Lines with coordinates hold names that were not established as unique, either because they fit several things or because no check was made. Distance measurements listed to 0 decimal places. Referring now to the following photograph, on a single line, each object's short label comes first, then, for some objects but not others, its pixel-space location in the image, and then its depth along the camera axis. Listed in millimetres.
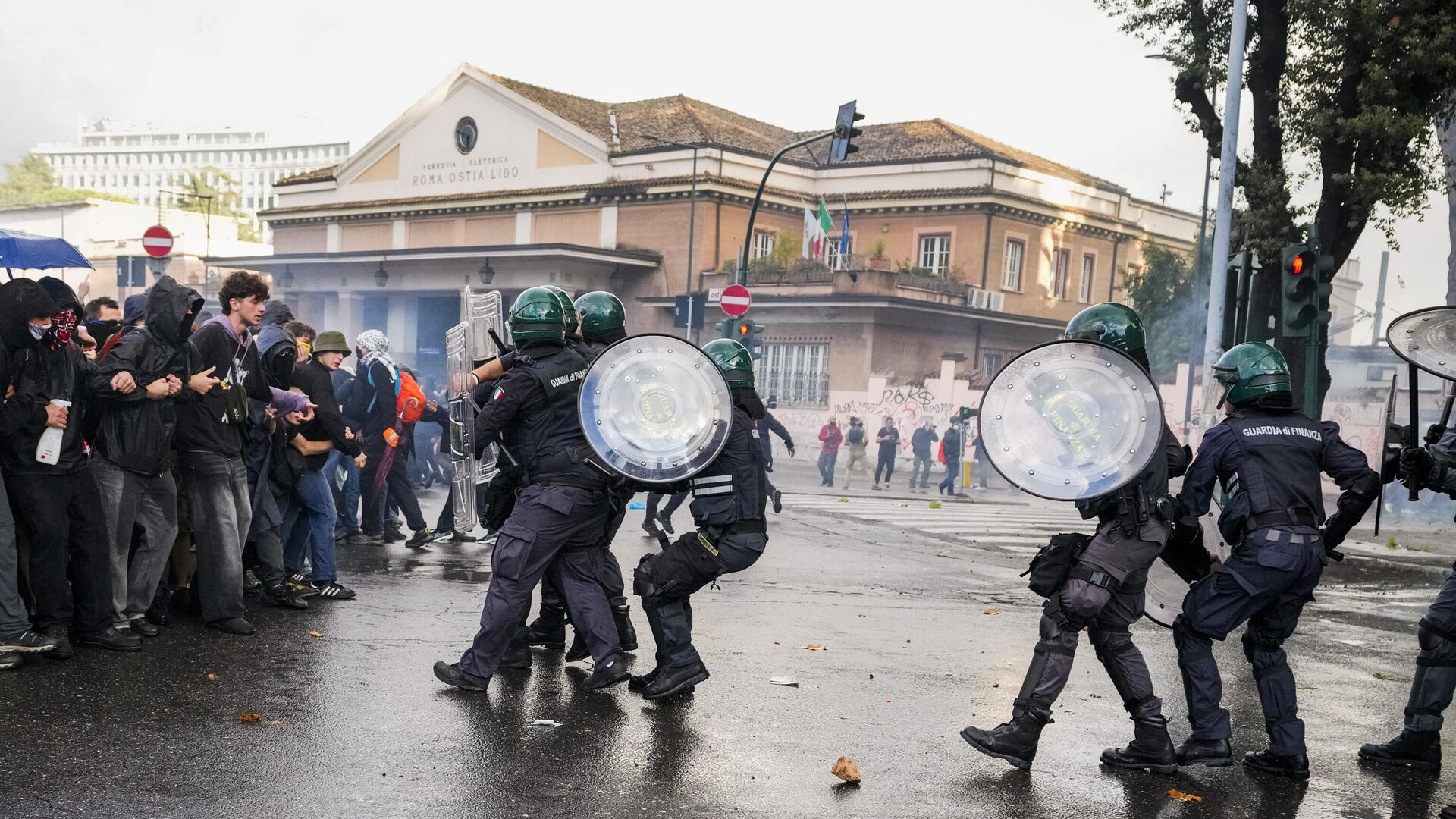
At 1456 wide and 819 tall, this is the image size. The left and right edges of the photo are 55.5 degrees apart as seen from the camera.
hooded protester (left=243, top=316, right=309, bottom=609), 8055
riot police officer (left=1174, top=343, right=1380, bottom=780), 5496
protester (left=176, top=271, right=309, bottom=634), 7121
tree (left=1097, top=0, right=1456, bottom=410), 14641
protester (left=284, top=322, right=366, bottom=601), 8484
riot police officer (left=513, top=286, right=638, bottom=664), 6715
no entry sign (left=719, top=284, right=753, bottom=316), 24672
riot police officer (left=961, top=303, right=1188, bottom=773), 5332
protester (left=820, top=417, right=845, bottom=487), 28203
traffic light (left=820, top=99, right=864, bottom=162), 23031
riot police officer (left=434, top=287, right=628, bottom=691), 6105
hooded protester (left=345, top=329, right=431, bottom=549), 11164
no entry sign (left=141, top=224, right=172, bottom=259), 23859
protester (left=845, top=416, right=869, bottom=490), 28781
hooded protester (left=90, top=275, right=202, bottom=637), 6641
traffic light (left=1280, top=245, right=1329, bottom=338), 11859
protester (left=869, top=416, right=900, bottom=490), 27500
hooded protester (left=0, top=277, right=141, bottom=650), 6121
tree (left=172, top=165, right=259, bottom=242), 87875
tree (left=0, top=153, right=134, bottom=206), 84188
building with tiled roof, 35906
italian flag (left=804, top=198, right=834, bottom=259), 36875
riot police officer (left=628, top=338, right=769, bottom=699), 6145
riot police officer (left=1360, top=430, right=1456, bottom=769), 5660
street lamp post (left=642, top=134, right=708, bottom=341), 37156
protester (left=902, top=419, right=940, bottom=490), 28188
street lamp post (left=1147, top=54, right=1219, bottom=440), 31688
